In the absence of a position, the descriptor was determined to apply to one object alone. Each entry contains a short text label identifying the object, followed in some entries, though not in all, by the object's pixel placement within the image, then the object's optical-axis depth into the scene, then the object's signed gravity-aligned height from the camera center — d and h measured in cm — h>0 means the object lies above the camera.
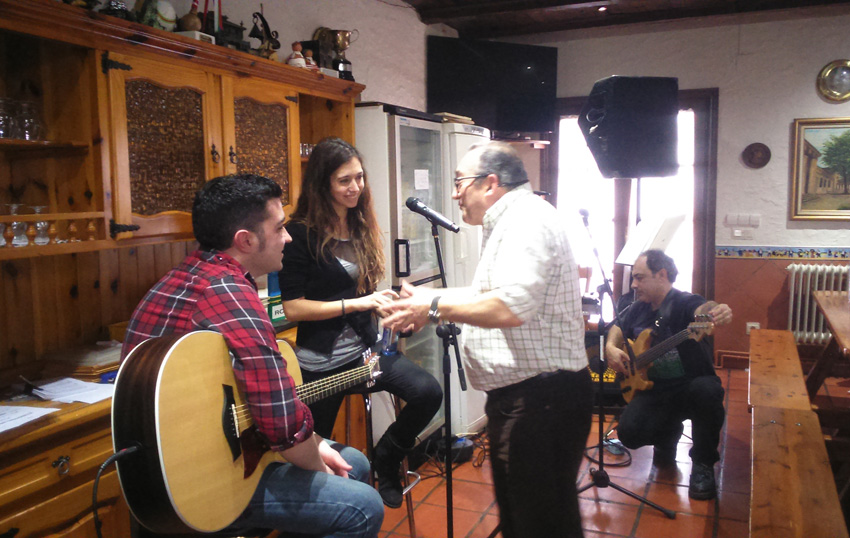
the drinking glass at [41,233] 195 -4
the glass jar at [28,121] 200 +30
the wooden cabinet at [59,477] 174 -71
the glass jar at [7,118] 196 +30
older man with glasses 185 -43
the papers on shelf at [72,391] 199 -52
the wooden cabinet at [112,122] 199 +32
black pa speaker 367 +48
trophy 332 +86
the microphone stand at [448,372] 225 -55
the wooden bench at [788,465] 192 -87
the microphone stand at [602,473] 297 -122
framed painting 513 +30
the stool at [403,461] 253 -91
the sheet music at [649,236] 350 -13
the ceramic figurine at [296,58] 293 +70
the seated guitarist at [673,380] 320 -84
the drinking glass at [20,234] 189 -4
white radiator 512 -66
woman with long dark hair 238 -28
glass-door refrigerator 330 +14
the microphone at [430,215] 233 +0
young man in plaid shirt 159 -27
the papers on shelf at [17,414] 176 -53
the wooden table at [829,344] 359 -77
